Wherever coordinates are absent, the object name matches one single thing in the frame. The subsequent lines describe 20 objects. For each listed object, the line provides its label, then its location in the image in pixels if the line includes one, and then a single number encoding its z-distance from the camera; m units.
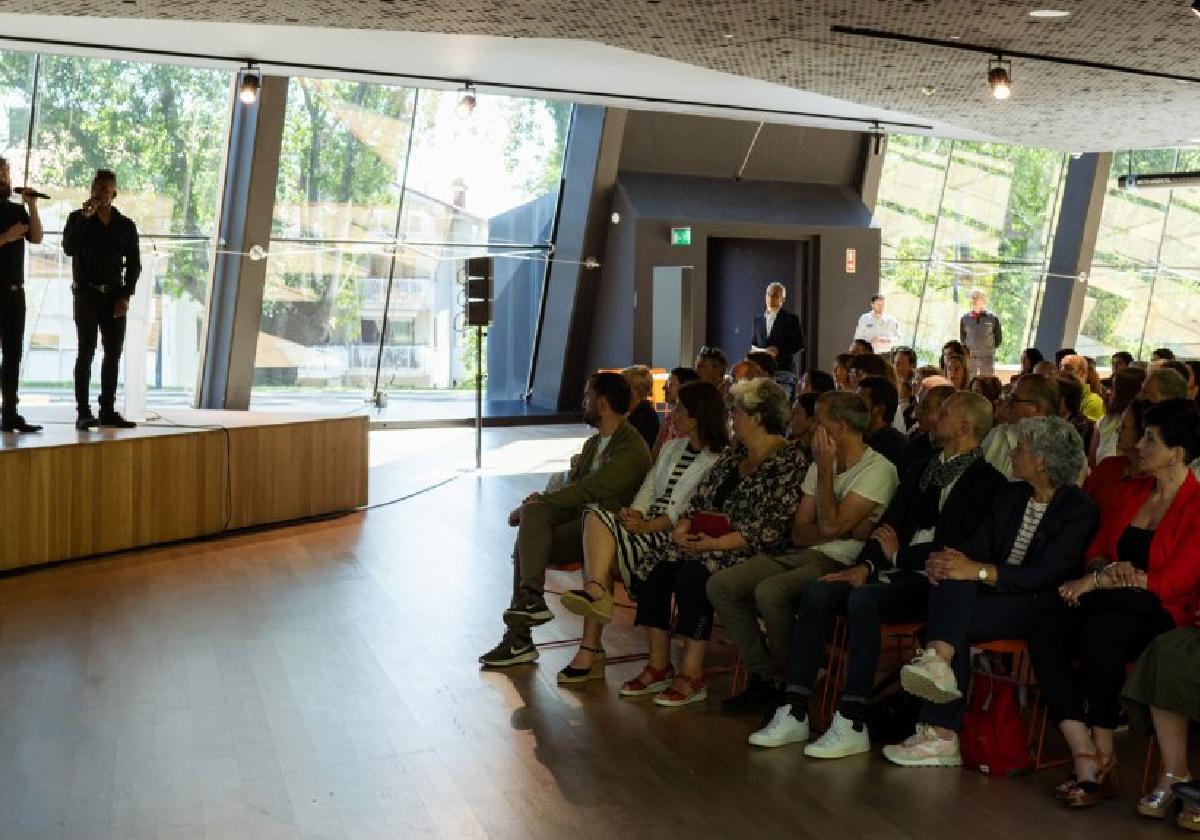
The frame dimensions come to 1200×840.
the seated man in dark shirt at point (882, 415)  6.11
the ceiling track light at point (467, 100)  11.83
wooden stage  7.92
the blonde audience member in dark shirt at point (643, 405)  7.62
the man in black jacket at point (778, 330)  13.48
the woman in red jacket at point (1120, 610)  4.45
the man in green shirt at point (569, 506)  6.12
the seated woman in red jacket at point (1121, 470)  4.91
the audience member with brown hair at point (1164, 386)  5.96
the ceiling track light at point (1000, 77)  8.46
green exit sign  16.48
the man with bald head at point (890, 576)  4.91
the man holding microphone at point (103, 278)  8.78
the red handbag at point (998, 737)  4.72
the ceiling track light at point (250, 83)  10.91
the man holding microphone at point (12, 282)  8.45
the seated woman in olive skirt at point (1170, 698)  4.21
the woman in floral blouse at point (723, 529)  5.51
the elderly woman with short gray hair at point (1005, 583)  4.70
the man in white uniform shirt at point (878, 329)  15.84
